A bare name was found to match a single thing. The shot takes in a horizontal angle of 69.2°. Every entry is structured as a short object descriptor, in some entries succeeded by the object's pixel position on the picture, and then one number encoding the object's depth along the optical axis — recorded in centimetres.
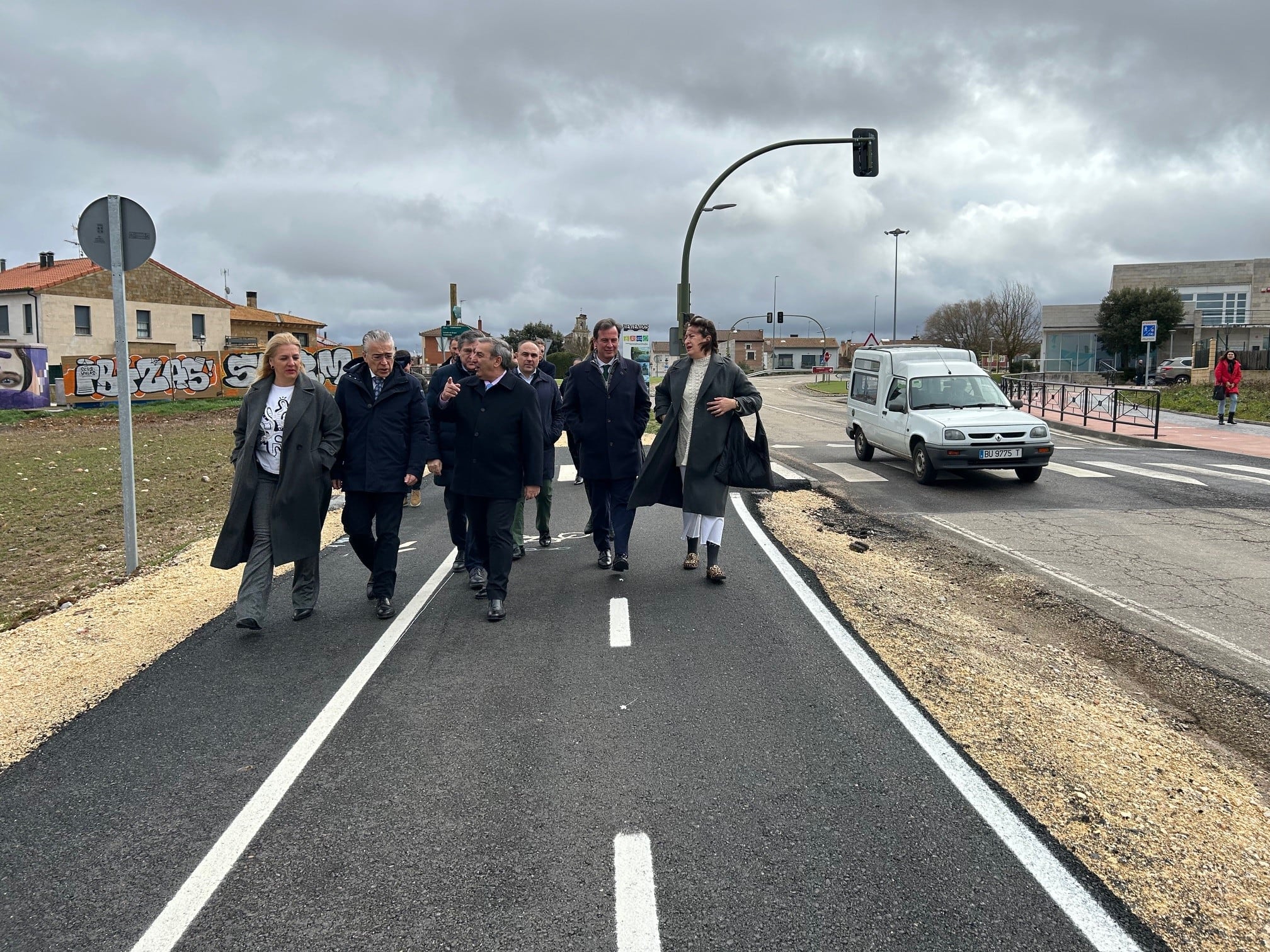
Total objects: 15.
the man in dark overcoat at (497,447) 611
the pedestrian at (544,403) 791
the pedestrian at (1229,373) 2205
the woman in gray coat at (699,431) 693
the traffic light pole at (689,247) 1814
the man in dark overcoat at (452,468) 687
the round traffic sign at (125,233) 732
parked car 4134
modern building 5709
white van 1238
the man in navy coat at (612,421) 724
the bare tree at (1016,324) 5953
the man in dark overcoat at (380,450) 612
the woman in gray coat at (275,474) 570
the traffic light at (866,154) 1812
